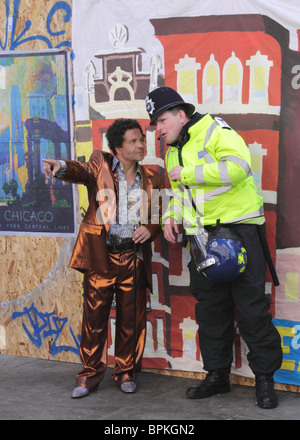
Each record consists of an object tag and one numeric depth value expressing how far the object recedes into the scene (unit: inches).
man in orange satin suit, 184.9
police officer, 166.7
